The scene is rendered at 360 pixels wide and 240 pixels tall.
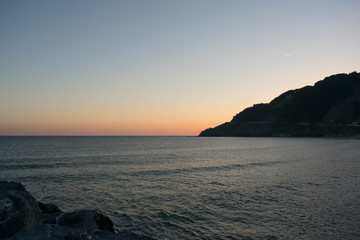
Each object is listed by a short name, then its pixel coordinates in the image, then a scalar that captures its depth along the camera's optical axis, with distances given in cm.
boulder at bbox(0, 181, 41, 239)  911
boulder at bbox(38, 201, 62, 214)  1552
